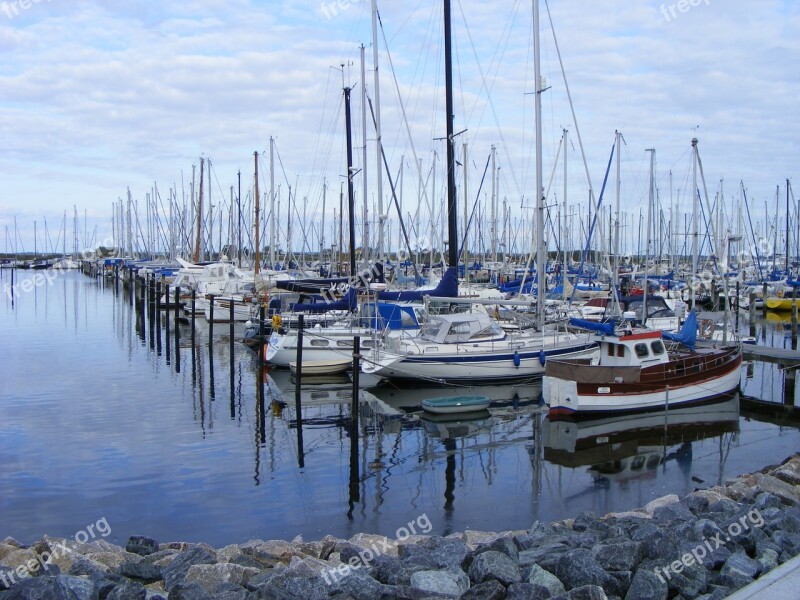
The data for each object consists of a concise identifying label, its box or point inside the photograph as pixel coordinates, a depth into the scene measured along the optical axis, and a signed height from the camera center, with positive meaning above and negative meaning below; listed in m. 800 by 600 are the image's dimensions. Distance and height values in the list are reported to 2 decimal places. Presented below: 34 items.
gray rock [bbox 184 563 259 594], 9.20 -4.16
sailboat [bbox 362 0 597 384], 24.36 -3.38
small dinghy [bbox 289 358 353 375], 27.45 -4.33
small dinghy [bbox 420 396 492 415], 21.33 -4.50
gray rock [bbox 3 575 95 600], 8.31 -3.93
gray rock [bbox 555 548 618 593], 8.57 -3.84
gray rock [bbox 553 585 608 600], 7.86 -3.70
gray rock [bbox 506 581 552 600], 8.28 -3.90
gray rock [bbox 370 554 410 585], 9.15 -4.13
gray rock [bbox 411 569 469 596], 8.67 -3.99
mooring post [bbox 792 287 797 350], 33.41 -3.38
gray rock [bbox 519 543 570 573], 9.20 -4.03
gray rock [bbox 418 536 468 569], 9.63 -4.19
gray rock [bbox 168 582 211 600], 8.57 -4.07
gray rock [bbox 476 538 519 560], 9.80 -4.06
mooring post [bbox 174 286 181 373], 29.99 -4.42
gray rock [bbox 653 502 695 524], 11.52 -4.19
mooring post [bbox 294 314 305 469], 20.31 -3.46
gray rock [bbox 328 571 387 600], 8.60 -4.03
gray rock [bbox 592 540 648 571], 9.03 -3.84
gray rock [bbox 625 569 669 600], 8.12 -3.79
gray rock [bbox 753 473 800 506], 12.41 -4.21
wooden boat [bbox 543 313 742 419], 20.42 -3.63
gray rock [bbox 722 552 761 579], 8.58 -3.74
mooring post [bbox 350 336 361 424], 17.50 -2.98
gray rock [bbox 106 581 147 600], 8.47 -4.02
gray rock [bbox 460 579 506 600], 8.34 -3.93
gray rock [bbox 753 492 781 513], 11.41 -3.96
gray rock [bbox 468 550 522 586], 8.86 -3.94
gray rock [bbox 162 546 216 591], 9.43 -4.26
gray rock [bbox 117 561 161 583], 9.58 -4.25
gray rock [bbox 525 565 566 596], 8.58 -3.92
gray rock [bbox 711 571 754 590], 8.38 -3.81
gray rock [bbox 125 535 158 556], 10.91 -4.46
